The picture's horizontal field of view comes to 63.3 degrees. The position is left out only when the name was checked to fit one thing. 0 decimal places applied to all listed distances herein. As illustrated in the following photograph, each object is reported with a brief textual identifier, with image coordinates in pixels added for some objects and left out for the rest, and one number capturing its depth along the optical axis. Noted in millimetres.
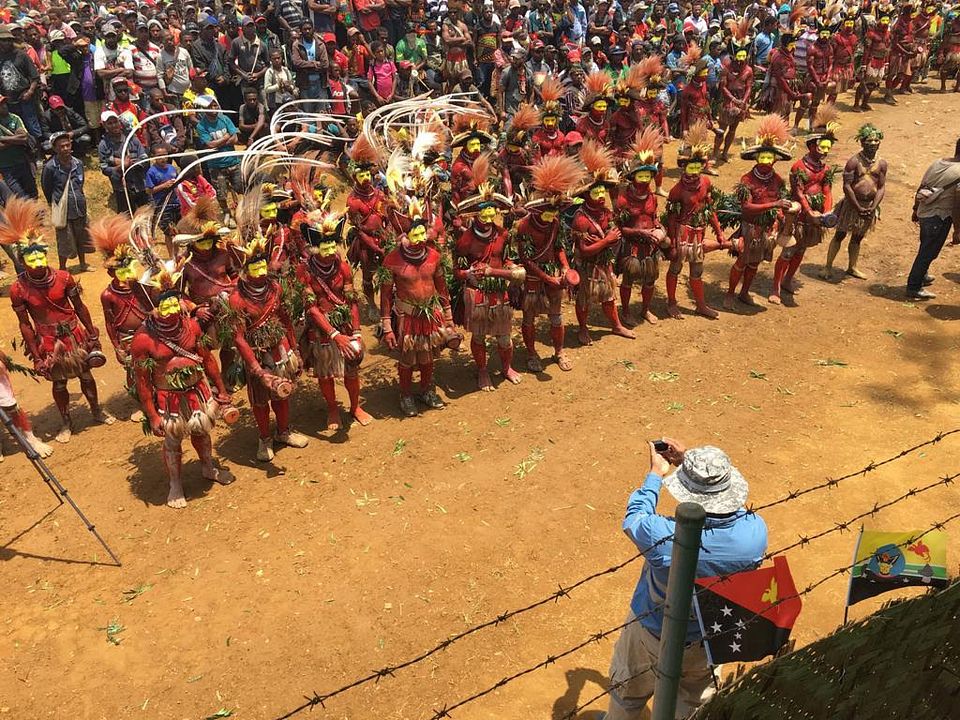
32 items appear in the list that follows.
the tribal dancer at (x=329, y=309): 7562
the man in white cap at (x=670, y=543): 3533
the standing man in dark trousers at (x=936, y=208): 10258
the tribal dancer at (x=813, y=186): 10406
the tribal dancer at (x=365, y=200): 9266
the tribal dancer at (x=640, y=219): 9359
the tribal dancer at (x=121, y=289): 7211
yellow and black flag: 3715
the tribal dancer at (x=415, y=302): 7805
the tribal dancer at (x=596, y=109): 12875
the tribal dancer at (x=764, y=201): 9855
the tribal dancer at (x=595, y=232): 8992
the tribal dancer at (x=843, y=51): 17938
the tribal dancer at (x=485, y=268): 8242
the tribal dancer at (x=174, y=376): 6512
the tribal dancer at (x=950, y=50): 20422
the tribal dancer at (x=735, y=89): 15422
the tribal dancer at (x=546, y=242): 8398
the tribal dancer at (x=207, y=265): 7324
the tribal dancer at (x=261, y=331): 7066
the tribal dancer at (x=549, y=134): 12023
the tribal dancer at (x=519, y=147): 11648
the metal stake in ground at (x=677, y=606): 2734
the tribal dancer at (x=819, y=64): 17255
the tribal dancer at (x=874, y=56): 19266
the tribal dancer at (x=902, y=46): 19500
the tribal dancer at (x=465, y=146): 10609
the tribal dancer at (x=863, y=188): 10539
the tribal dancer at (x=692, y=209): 9727
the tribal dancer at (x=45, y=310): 7520
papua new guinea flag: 3314
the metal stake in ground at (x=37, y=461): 6137
